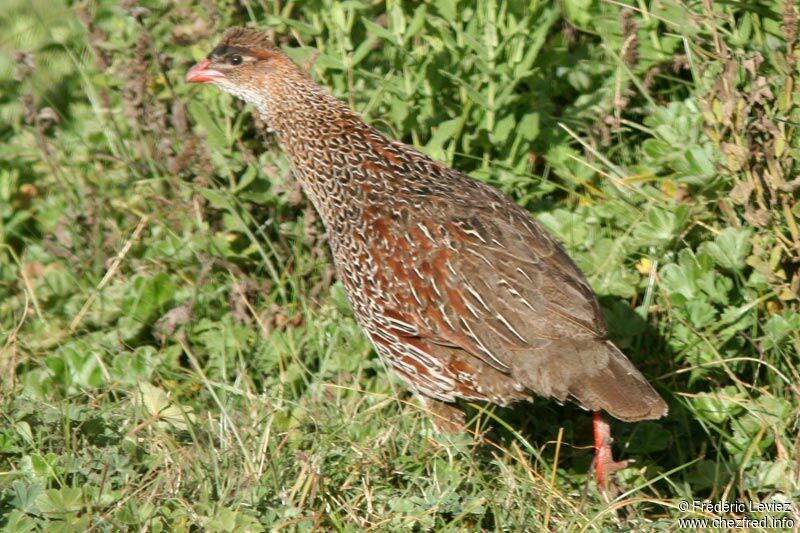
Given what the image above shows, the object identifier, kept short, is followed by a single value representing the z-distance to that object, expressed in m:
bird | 8.43
